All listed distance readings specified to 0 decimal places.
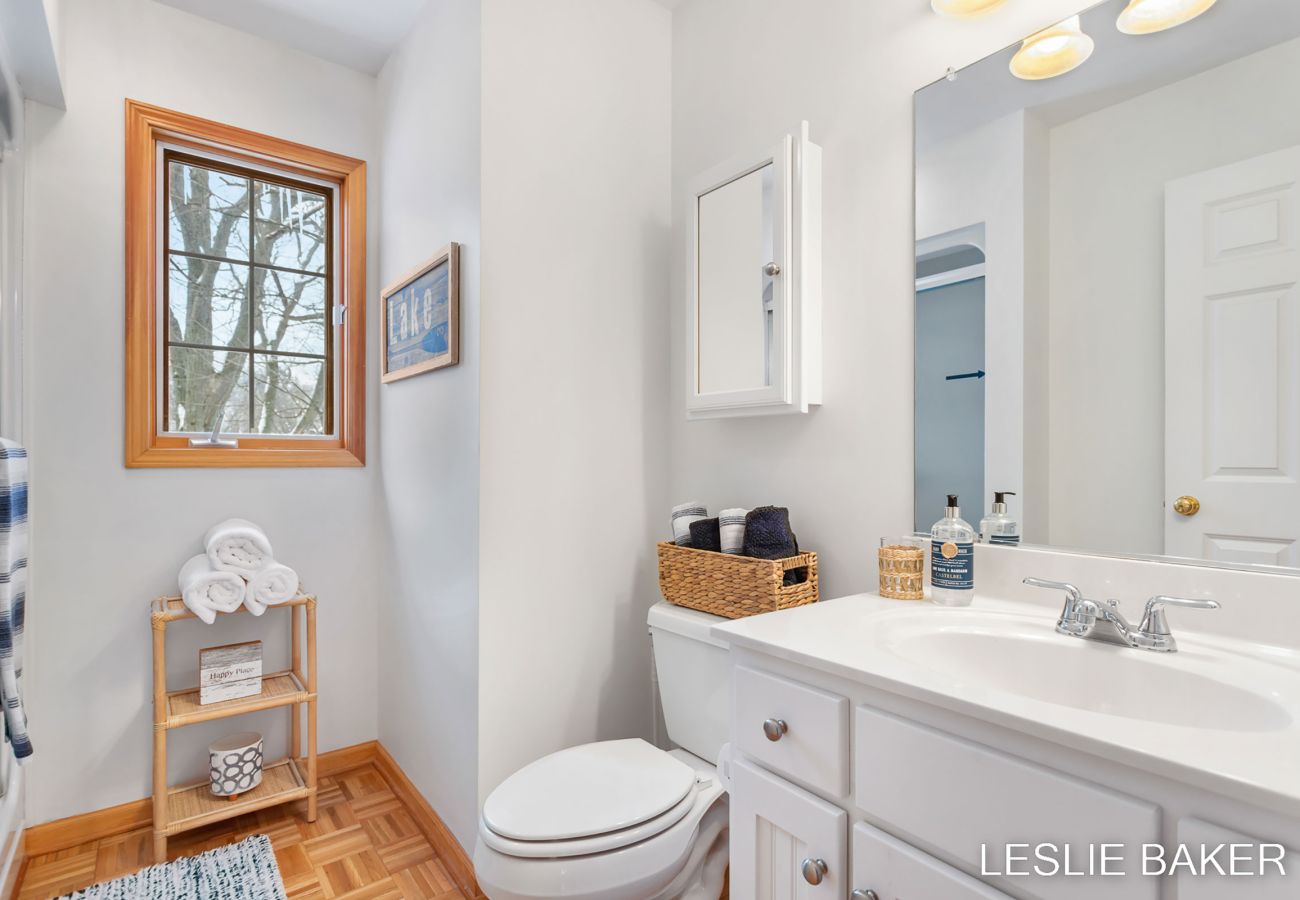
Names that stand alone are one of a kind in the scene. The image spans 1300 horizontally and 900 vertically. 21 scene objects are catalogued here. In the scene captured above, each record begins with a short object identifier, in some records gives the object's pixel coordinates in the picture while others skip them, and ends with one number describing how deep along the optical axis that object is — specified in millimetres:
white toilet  1156
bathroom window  1984
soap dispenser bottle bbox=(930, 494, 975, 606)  1181
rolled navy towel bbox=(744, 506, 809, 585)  1428
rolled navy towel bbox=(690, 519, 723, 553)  1578
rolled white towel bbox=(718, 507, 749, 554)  1512
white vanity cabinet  598
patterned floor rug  1635
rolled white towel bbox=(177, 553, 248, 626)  1812
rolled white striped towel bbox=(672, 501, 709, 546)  1656
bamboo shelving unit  1762
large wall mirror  954
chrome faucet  908
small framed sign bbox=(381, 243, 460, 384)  1720
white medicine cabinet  1490
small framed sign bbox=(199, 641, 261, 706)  1899
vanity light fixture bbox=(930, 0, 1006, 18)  1229
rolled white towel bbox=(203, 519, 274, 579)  1892
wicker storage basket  1392
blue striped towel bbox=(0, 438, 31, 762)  1241
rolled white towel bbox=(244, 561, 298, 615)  1890
